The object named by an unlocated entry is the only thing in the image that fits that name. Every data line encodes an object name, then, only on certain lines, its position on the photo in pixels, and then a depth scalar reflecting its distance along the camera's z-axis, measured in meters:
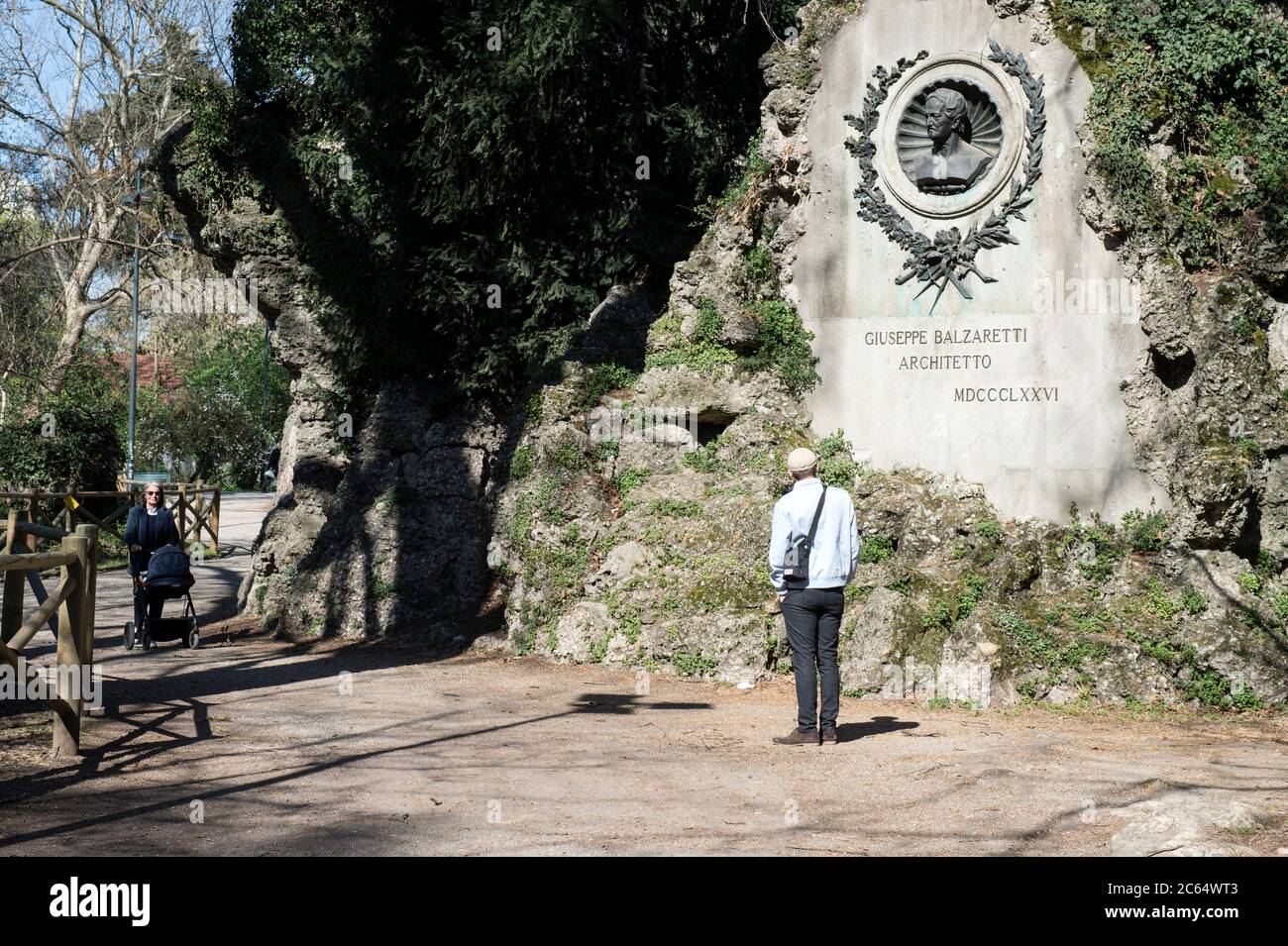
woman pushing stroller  13.43
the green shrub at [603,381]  14.23
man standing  8.66
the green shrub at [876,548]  12.28
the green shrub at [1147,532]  11.28
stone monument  11.73
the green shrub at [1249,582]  10.83
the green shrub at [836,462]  12.71
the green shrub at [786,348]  13.12
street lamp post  26.45
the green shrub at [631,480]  13.73
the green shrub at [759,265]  13.59
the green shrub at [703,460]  13.45
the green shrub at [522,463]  14.01
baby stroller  12.99
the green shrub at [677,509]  13.01
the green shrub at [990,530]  11.77
